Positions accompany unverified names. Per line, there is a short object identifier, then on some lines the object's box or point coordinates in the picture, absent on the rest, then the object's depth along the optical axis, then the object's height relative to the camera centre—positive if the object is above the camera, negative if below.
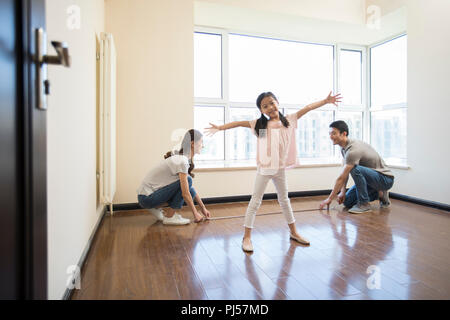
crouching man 3.06 -0.23
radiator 2.45 +0.34
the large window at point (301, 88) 3.93 +1.01
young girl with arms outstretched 1.97 +0.06
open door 0.63 +0.02
